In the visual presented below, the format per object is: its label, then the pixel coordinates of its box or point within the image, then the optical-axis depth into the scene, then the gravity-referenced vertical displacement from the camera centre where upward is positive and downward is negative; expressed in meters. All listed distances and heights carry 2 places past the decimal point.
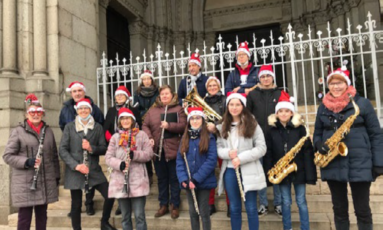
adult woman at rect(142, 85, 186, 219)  4.94 +0.04
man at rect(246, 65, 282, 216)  4.71 +0.47
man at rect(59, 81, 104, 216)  5.15 +0.51
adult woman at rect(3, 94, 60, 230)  4.31 -0.25
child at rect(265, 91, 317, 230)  4.11 -0.26
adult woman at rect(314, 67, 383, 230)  3.54 -0.22
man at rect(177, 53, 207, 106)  5.55 +1.00
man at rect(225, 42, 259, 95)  5.21 +0.99
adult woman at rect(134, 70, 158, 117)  5.68 +0.83
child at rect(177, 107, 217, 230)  4.05 -0.31
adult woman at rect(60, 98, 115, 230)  4.50 -0.15
